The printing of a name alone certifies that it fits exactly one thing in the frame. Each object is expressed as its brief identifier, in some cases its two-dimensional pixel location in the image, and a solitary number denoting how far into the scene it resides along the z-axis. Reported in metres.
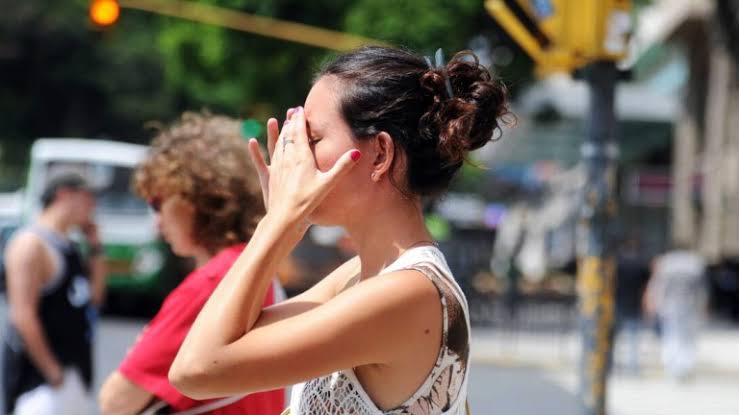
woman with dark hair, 3.80
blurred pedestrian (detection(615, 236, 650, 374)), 30.17
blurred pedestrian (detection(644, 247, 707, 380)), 29.05
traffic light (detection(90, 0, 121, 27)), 28.75
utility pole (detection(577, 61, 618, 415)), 12.98
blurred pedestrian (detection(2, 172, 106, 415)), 10.14
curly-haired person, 6.08
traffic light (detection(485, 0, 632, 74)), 13.02
